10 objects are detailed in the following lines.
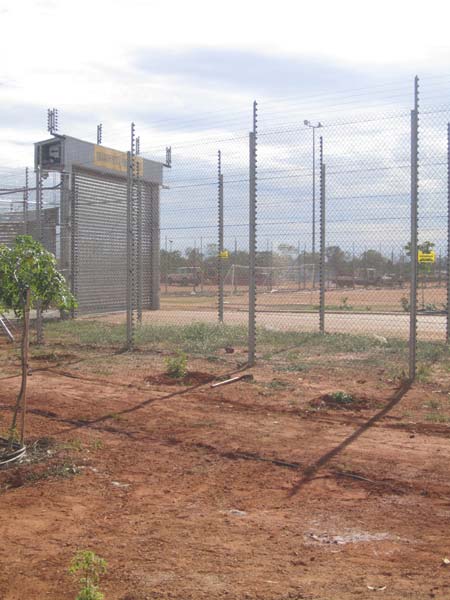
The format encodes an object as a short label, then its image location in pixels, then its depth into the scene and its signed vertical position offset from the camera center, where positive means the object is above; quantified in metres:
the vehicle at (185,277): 26.06 +0.28
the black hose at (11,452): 5.76 -1.47
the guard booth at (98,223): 17.69 +1.68
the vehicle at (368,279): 15.34 +0.13
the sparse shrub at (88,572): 3.22 -1.47
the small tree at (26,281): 6.11 +0.01
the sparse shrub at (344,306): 20.20 -0.67
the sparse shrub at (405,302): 17.51 -0.47
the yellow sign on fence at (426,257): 10.67 +0.44
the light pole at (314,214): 11.23 +1.28
